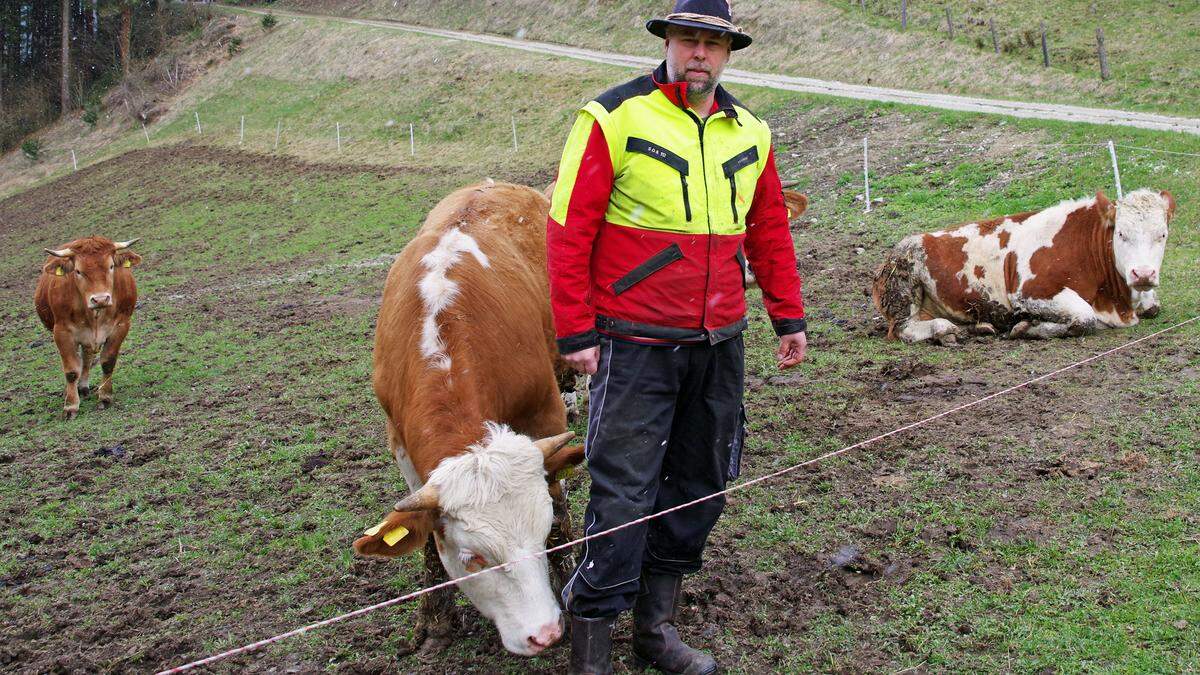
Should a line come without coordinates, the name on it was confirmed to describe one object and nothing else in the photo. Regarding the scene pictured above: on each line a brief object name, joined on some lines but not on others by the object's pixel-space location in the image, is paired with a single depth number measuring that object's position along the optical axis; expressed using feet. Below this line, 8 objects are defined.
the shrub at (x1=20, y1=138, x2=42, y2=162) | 132.05
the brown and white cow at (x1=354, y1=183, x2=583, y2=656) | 12.09
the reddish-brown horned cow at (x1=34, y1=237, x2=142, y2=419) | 33.19
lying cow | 26.61
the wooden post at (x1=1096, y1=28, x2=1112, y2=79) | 69.04
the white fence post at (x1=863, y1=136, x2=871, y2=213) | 44.92
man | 11.44
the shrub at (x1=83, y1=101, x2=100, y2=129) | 141.38
